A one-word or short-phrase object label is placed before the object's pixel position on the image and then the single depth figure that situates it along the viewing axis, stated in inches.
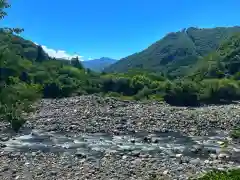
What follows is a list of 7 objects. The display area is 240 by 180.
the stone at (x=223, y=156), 483.8
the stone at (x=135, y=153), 500.6
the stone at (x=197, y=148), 531.6
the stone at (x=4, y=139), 632.9
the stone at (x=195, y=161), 449.8
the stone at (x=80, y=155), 506.4
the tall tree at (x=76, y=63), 2632.8
